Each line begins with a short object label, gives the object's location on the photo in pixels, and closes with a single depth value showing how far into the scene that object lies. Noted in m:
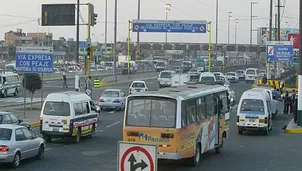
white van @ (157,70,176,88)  64.44
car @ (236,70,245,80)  89.50
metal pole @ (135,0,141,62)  77.75
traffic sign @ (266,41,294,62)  57.84
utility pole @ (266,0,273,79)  66.61
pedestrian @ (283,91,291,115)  41.99
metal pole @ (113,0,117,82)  70.56
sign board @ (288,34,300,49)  66.86
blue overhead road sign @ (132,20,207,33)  62.94
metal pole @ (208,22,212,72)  60.96
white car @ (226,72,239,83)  80.69
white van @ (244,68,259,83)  81.62
